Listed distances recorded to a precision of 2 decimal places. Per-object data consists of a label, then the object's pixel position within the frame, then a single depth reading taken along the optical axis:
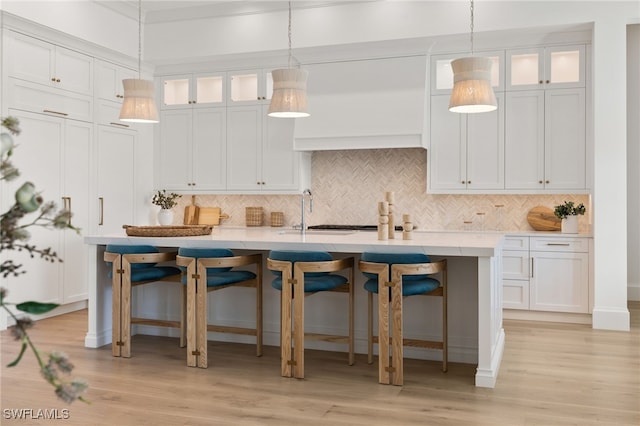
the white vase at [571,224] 5.67
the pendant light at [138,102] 4.45
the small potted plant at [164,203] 6.35
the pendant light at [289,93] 4.25
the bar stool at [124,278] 4.29
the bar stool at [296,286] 3.78
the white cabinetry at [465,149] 6.00
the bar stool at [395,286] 3.62
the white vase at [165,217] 6.33
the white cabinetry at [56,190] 5.38
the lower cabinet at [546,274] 5.55
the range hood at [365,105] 6.09
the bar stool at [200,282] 4.05
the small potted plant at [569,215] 5.67
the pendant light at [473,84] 3.81
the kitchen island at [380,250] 3.66
